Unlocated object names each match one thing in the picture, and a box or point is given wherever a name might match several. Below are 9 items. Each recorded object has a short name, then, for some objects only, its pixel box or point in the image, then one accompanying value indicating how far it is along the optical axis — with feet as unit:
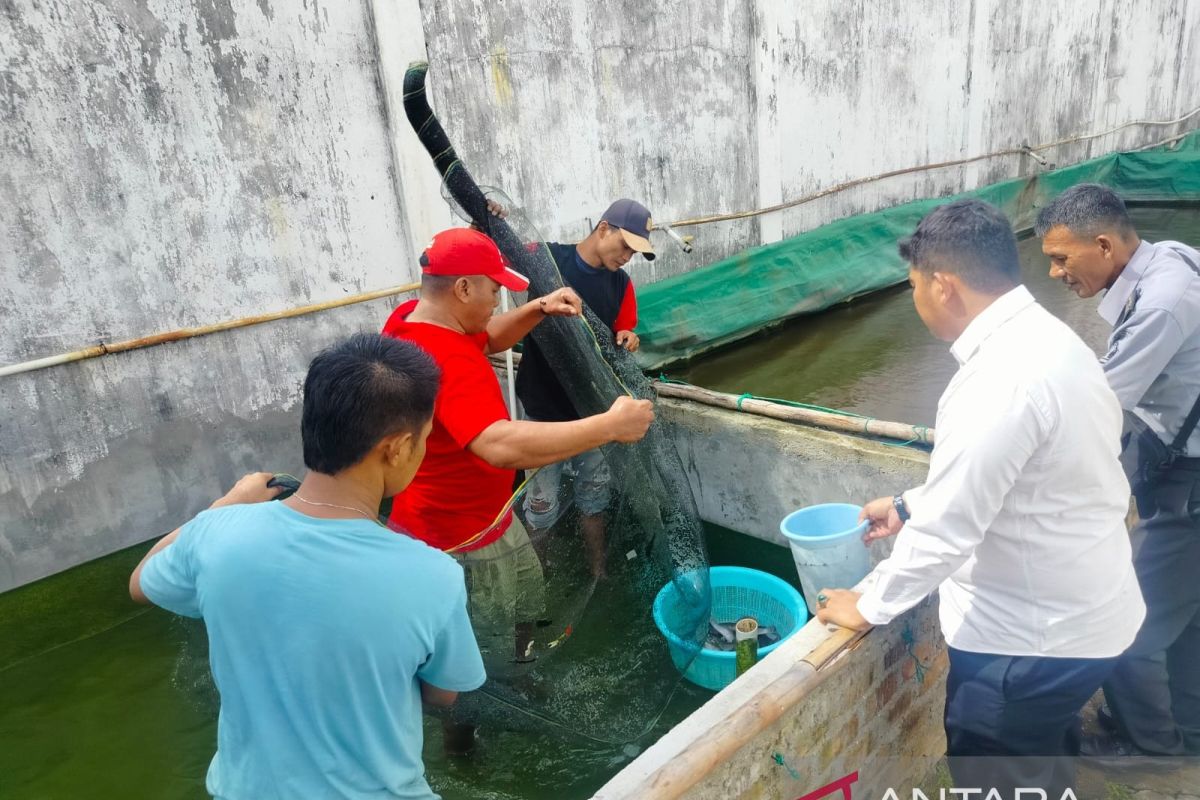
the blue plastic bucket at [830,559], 10.02
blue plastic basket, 10.69
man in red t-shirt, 7.80
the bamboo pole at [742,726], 5.88
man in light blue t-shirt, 4.39
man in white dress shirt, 5.85
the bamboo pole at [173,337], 14.40
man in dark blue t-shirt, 12.50
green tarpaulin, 24.21
